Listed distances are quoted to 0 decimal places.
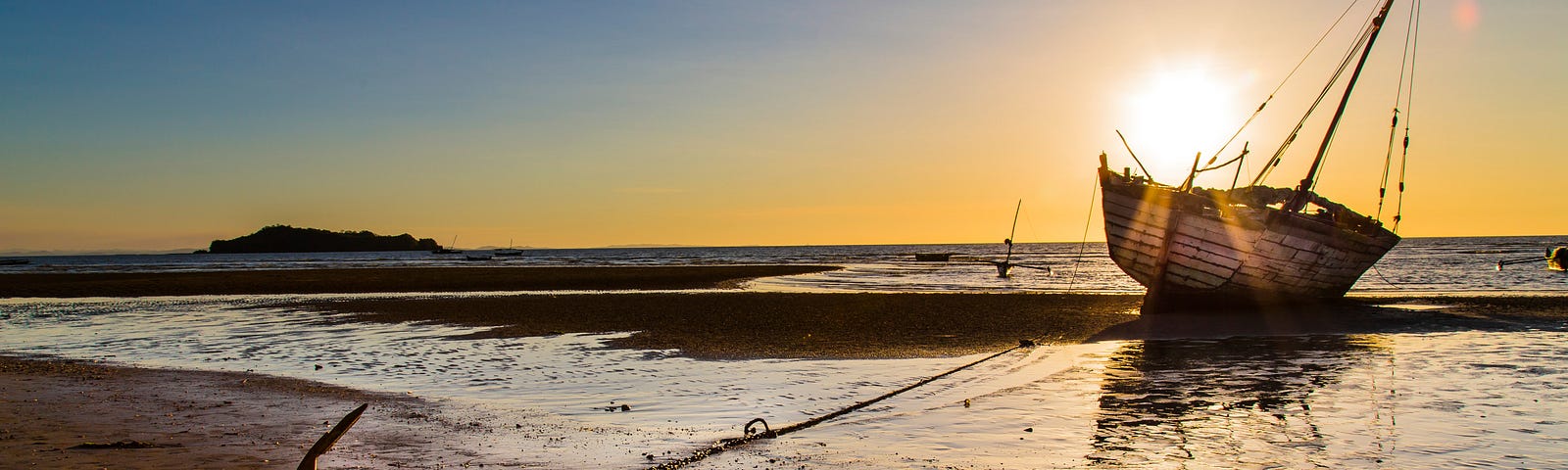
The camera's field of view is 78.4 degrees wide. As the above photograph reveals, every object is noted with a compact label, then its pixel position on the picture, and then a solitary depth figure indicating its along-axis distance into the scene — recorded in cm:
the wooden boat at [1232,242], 2452
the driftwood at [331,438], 448
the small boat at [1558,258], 2986
